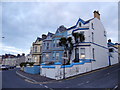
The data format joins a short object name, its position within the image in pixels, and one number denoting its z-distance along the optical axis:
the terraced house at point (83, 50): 17.28
